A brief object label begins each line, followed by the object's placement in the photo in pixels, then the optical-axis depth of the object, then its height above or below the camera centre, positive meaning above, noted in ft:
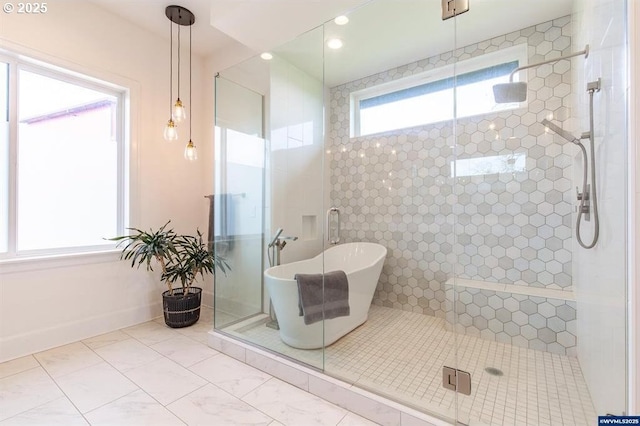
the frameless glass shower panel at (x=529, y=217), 4.95 -0.07
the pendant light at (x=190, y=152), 8.03 +1.80
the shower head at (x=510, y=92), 7.57 +3.40
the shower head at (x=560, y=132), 5.95 +1.99
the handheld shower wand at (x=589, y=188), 4.80 +0.50
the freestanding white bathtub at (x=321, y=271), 7.00 -2.10
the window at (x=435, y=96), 7.95 +3.93
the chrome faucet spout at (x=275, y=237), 8.79 -0.72
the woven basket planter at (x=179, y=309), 8.77 -3.03
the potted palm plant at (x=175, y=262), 8.47 -1.59
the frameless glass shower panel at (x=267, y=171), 8.71 +1.45
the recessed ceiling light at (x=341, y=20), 7.22 +5.16
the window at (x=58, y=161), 7.04 +1.51
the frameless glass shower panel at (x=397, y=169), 7.23 +1.60
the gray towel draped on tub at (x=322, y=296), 6.93 -2.11
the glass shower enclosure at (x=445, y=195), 5.13 +0.56
